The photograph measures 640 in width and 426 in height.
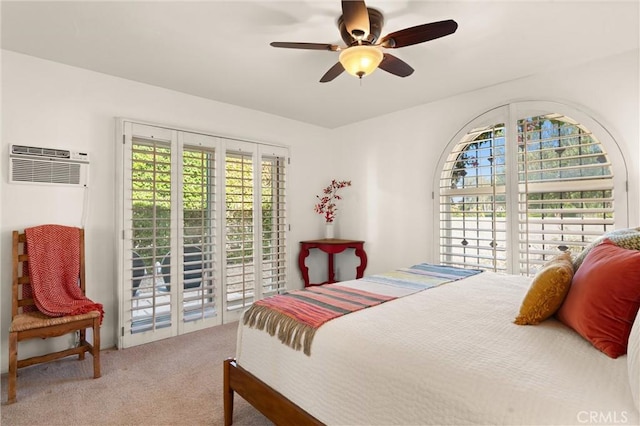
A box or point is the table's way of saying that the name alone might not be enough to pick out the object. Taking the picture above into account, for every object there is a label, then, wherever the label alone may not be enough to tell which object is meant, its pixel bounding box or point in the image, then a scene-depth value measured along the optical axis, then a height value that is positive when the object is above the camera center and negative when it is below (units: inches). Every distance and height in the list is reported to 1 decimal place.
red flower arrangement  181.2 +9.8
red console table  164.4 -15.4
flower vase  181.2 -6.7
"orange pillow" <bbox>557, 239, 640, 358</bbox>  43.7 -11.9
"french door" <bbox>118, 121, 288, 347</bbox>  118.3 -4.2
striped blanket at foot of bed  59.9 -18.1
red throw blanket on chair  94.1 -15.1
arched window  106.0 +10.1
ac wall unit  99.2 +17.0
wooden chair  83.0 -28.1
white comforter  35.6 -19.4
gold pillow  54.8 -13.1
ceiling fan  69.2 +41.1
